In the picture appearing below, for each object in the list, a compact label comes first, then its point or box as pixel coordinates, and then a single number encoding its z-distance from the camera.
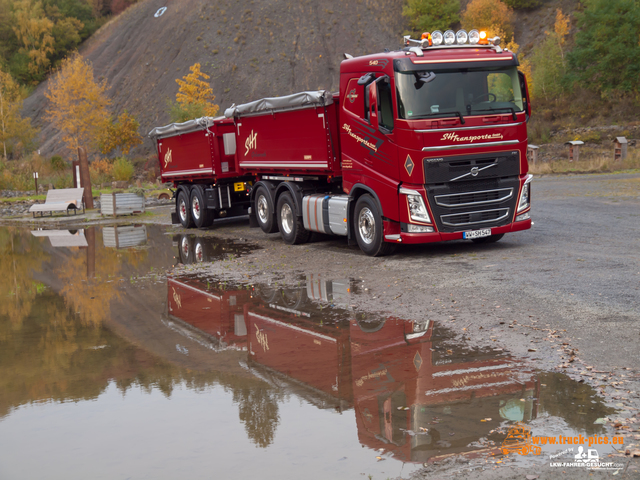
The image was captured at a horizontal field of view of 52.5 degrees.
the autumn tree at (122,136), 65.69
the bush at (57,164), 48.57
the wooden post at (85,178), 28.31
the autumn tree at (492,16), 70.44
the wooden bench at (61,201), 27.67
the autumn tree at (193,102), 56.59
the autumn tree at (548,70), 58.06
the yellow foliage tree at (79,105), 62.47
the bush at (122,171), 43.81
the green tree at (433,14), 77.44
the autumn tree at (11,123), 65.69
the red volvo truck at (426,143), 11.25
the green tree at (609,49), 53.00
